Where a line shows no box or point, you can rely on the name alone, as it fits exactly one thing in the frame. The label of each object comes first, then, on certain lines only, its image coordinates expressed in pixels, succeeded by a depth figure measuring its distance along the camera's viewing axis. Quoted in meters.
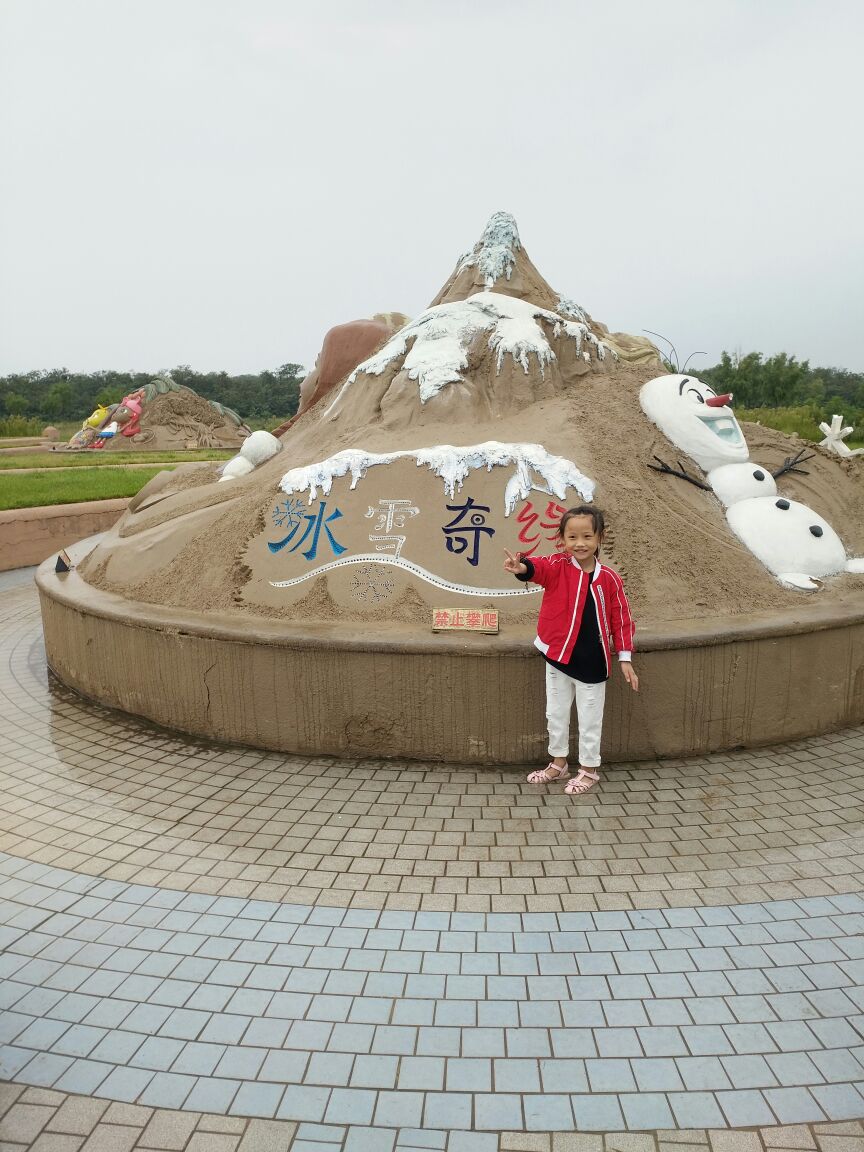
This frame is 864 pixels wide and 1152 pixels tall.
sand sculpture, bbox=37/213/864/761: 4.47
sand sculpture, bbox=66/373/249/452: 31.05
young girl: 3.96
